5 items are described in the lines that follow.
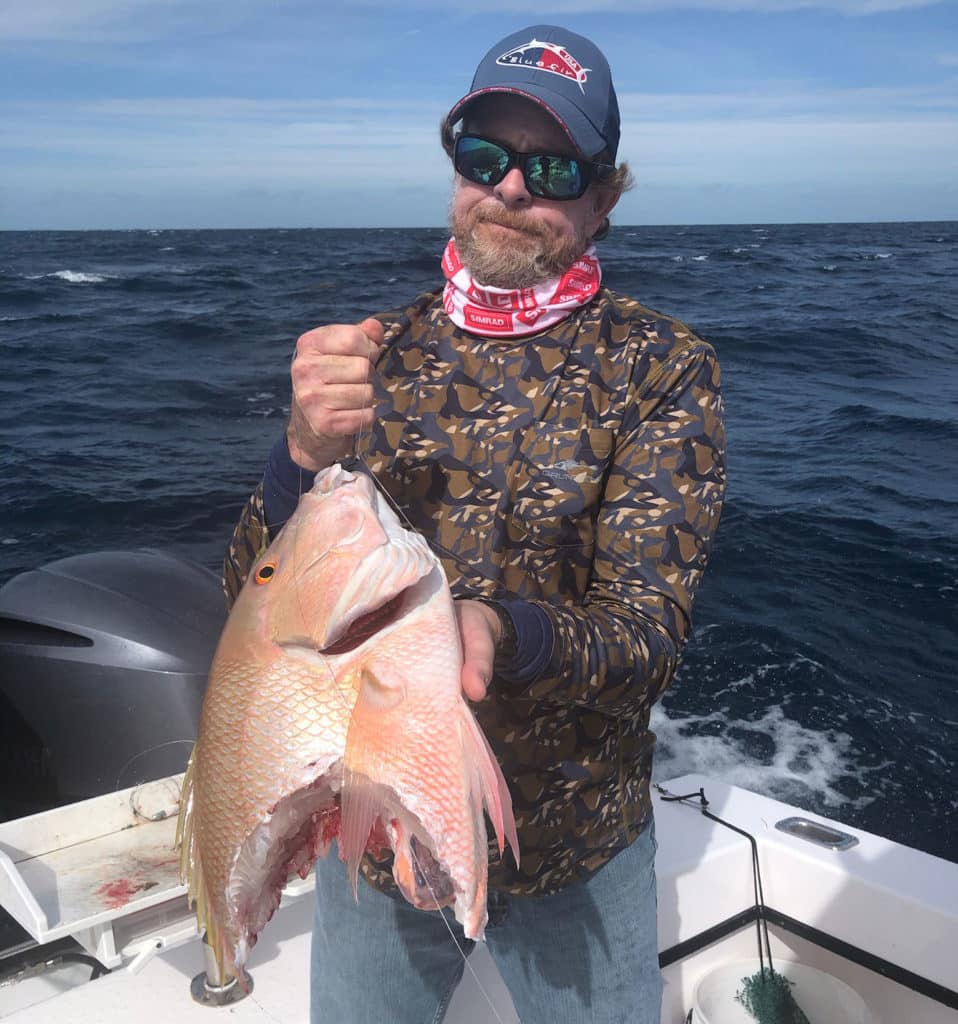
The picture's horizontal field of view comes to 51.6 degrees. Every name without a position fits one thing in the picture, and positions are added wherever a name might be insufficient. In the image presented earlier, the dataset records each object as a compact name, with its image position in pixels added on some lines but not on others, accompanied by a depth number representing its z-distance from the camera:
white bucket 3.06
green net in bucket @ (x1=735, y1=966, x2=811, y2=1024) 3.12
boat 2.65
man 1.84
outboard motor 3.67
